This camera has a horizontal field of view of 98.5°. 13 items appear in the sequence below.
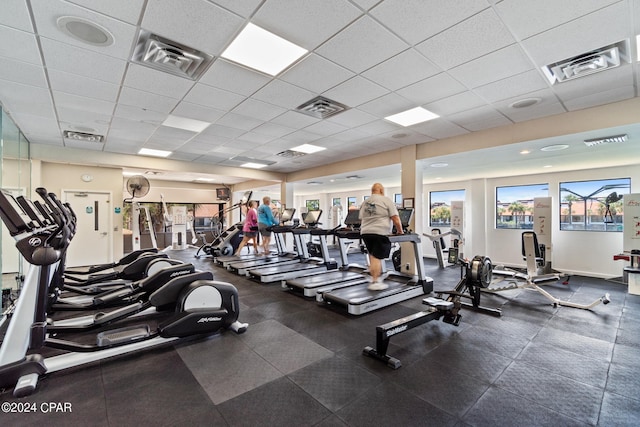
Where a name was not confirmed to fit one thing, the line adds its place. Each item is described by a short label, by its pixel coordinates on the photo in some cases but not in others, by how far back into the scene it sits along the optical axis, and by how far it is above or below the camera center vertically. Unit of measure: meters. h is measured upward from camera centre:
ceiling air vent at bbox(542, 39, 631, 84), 2.61 +1.54
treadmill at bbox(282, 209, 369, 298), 4.51 -1.18
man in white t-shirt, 4.20 -0.21
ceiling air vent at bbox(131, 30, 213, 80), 2.50 +1.57
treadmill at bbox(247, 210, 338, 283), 5.43 -1.16
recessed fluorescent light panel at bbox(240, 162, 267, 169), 8.31 +1.51
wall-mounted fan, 6.46 +0.68
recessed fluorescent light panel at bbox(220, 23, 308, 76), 2.42 +1.56
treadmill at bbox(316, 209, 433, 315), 3.73 -1.18
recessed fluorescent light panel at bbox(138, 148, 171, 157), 6.54 +1.52
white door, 6.79 -0.36
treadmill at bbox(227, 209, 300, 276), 6.13 -1.15
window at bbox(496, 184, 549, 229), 7.14 +0.25
